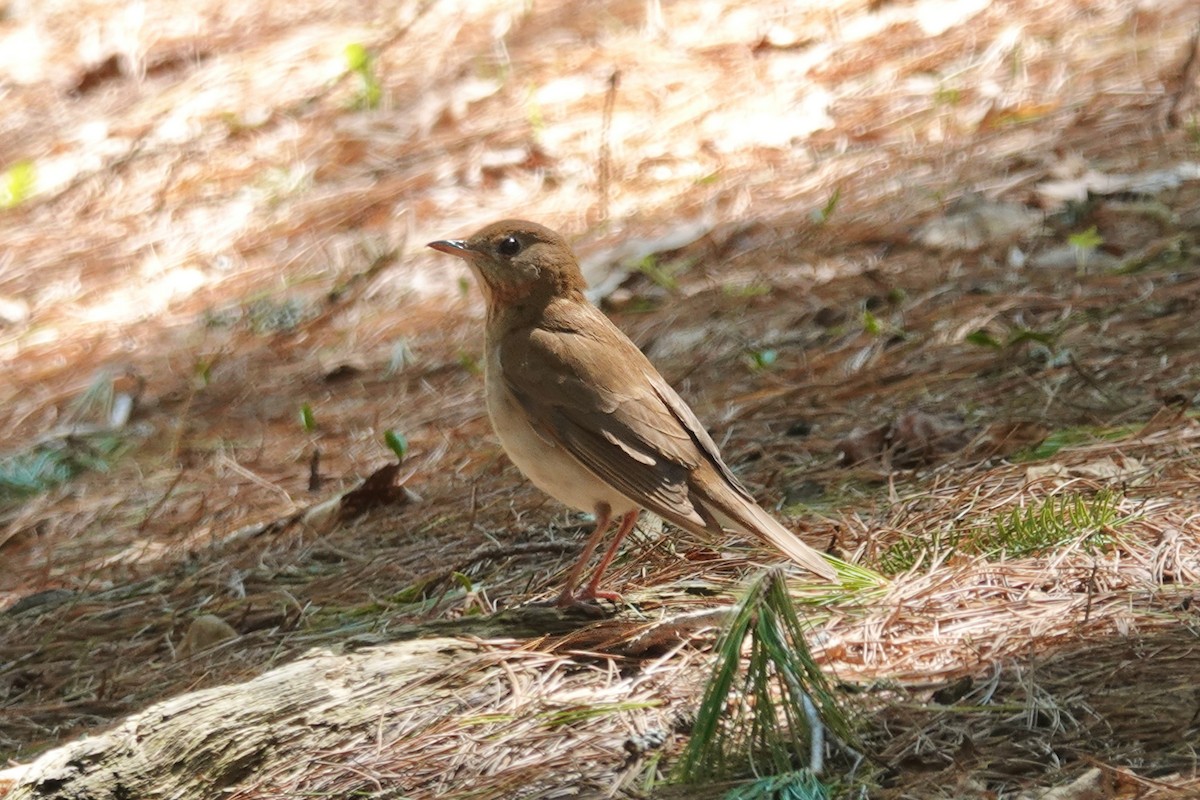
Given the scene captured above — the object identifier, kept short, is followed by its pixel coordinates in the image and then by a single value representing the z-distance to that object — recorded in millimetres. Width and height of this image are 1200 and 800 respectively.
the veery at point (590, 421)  8094
